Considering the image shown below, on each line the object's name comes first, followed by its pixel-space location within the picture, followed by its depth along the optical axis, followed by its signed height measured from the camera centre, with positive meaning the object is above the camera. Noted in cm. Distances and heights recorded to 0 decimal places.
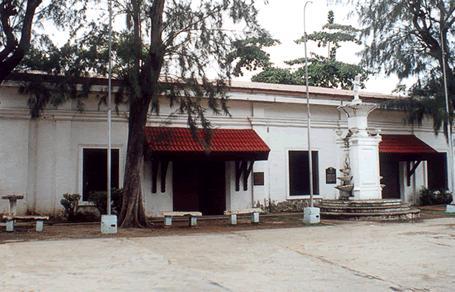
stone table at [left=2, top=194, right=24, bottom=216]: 1514 -31
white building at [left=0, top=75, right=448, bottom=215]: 1697 +125
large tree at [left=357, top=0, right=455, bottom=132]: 2128 +584
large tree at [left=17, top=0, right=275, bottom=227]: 1437 +365
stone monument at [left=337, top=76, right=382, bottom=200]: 1755 +102
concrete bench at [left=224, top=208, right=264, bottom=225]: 1588 -83
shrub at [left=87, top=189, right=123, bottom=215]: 1659 -34
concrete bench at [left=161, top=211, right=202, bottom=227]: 1555 -86
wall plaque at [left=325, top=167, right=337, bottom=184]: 2105 +50
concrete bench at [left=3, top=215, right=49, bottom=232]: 1381 -85
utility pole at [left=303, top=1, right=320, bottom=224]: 1582 -85
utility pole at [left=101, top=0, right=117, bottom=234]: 1321 -46
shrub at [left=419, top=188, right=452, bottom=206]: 2342 -49
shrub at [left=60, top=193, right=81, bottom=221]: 1659 -46
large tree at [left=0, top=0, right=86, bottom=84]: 1386 +435
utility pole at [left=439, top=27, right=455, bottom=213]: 1928 +256
